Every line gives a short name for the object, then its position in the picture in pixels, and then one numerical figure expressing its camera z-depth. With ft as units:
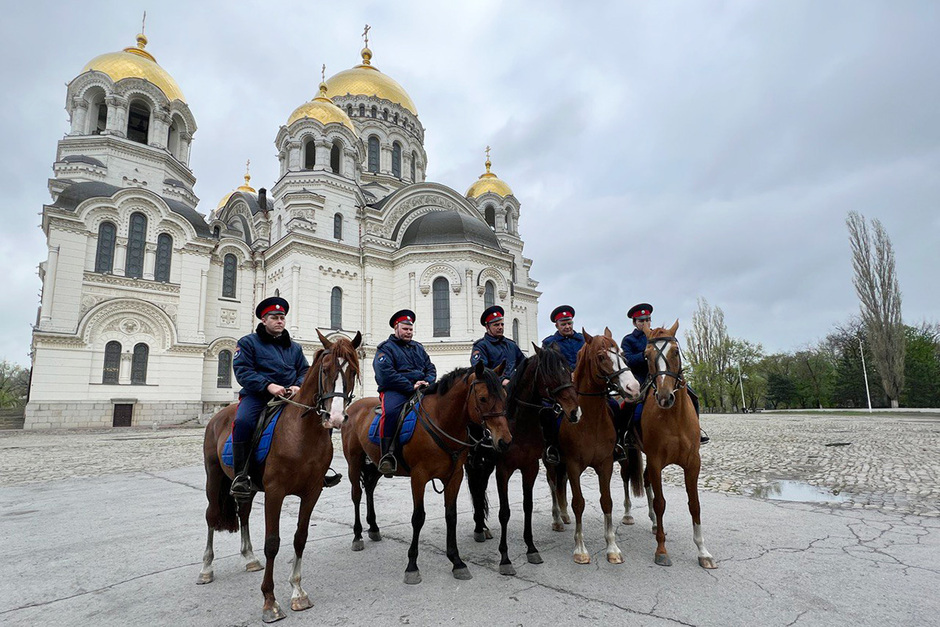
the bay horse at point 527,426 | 13.93
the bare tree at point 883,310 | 112.57
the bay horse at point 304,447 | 11.14
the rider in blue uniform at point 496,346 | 18.49
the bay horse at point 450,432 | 12.91
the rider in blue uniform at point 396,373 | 15.13
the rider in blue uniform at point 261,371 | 12.46
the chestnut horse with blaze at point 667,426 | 13.73
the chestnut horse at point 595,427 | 14.10
